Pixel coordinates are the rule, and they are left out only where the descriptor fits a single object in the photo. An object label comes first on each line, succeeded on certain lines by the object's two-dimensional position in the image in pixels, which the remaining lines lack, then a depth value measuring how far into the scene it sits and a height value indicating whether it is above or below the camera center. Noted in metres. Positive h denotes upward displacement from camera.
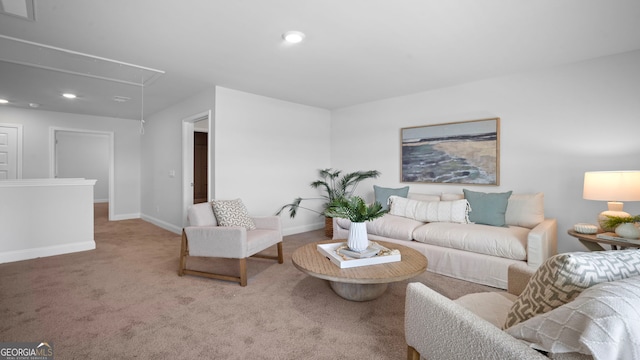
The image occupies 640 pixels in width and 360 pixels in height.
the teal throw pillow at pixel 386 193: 4.13 -0.23
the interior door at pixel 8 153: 5.29 +0.40
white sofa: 2.60 -0.62
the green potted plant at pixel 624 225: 2.24 -0.38
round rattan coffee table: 1.94 -0.65
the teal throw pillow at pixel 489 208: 3.18 -0.34
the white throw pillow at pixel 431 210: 3.36 -0.40
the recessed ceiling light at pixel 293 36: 2.44 +1.19
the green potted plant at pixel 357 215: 2.30 -0.31
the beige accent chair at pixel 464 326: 0.89 -0.56
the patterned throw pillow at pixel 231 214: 3.11 -0.41
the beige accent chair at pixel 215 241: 2.71 -0.62
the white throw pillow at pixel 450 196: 3.68 -0.25
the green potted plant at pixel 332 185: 4.79 -0.15
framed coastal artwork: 3.60 +0.32
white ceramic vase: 2.31 -0.48
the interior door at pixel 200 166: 6.24 +0.21
